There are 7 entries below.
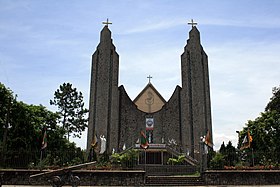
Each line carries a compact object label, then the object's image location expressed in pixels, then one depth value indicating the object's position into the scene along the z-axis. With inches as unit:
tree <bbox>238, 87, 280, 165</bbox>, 1057.0
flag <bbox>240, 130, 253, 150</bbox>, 709.9
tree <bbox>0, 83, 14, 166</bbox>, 837.4
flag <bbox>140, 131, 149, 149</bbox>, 703.7
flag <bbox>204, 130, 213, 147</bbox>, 714.0
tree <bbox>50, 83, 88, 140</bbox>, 1646.2
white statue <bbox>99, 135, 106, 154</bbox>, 956.1
